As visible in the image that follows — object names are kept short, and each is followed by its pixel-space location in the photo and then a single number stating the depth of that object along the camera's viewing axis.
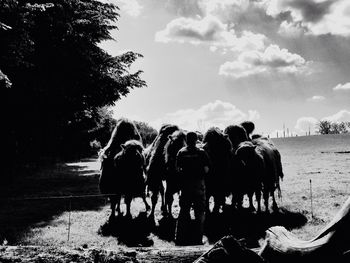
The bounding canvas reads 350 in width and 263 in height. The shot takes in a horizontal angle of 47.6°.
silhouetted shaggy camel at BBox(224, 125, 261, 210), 10.80
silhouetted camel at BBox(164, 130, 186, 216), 10.15
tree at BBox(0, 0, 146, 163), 18.06
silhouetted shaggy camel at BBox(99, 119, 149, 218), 10.11
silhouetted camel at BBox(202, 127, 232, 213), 10.44
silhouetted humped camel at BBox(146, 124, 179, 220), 11.26
